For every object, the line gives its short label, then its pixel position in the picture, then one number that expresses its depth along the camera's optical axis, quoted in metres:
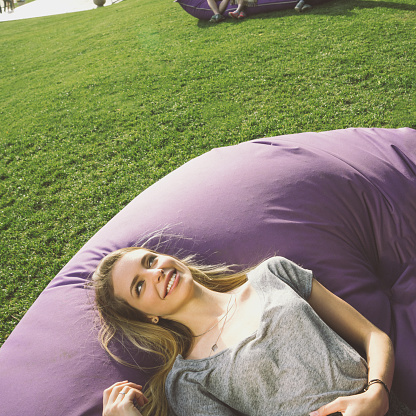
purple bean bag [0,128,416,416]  1.94
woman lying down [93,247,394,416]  1.67
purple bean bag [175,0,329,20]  8.51
